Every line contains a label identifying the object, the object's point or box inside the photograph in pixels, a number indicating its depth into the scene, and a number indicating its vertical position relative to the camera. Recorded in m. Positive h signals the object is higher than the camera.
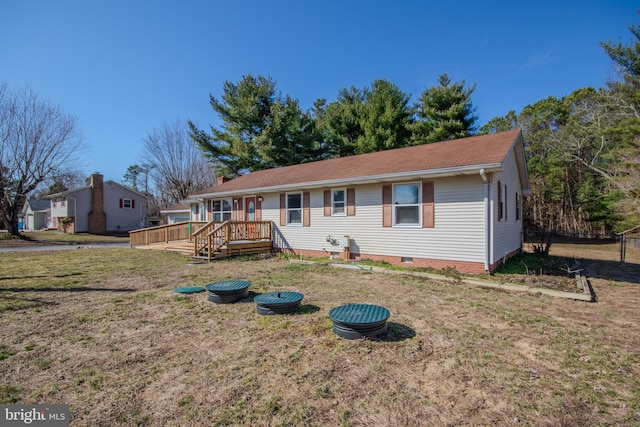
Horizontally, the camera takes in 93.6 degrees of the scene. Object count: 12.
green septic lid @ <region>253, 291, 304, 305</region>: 5.00 -1.44
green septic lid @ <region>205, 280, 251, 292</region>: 5.78 -1.40
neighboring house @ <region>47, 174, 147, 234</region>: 31.24 +1.04
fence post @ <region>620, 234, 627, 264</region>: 11.64 -1.47
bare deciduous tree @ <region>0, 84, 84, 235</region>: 21.48 +4.94
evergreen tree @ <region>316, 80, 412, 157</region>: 24.70 +8.11
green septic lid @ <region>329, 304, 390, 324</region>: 3.96 -1.41
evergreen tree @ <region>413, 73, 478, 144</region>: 23.91 +8.08
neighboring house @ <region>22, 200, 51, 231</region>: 43.53 +0.57
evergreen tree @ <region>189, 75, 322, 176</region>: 25.58 +7.40
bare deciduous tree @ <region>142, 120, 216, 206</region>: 32.00 +6.11
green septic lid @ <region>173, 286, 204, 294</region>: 6.60 -1.65
